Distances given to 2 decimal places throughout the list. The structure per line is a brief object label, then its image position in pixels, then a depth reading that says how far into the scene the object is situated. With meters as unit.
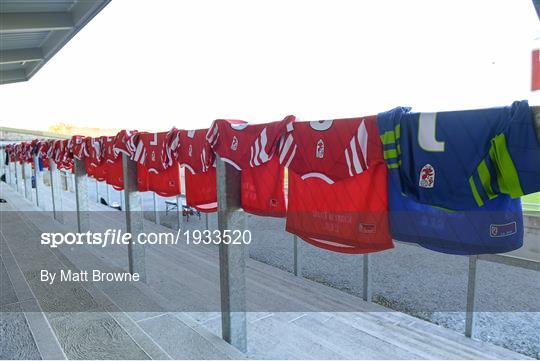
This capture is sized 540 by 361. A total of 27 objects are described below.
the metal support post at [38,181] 8.23
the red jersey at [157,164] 3.57
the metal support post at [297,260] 5.52
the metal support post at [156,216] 9.36
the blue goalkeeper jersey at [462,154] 1.39
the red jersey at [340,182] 1.98
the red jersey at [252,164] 2.46
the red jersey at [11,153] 10.56
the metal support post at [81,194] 5.94
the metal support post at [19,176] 12.44
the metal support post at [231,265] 2.65
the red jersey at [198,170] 2.96
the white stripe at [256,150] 2.44
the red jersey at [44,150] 6.96
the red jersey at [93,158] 4.99
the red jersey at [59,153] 6.18
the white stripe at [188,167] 3.17
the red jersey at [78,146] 5.45
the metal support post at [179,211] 8.62
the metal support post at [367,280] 4.41
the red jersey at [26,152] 8.45
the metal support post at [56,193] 7.27
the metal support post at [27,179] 10.28
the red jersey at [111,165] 4.63
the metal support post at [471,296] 3.24
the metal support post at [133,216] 4.14
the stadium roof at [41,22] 4.99
